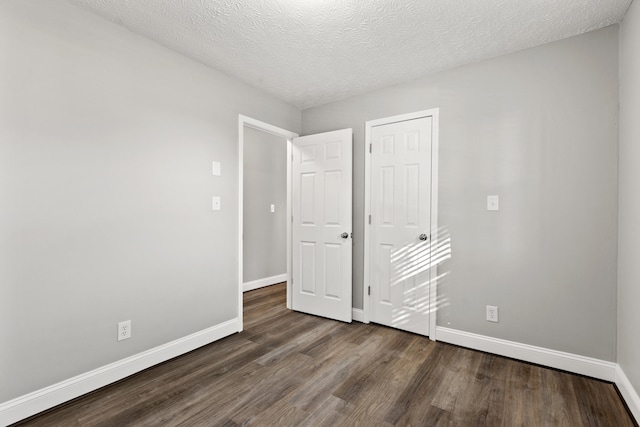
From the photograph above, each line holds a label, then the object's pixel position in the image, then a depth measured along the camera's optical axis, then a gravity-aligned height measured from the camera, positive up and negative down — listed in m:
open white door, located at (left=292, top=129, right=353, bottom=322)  3.34 -0.14
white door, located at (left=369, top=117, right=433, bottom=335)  2.93 -0.11
